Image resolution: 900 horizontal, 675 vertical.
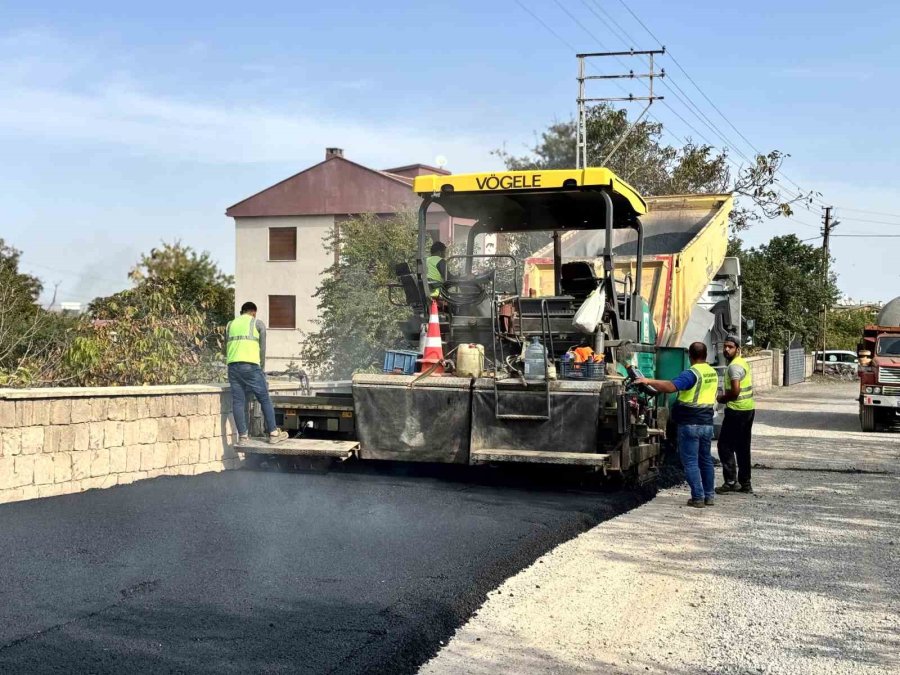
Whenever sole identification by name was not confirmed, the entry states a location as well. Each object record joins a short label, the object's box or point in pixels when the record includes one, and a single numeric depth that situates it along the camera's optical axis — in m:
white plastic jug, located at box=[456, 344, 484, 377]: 8.31
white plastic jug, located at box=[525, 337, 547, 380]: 8.04
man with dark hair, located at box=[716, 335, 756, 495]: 9.43
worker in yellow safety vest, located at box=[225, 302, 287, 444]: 9.00
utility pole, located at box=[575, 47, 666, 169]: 22.42
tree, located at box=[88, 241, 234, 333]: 13.85
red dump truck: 17.53
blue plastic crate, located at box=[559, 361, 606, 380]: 8.05
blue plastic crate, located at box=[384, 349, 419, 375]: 8.73
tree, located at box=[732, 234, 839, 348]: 36.59
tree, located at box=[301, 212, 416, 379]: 19.78
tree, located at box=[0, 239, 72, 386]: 11.12
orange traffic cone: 8.56
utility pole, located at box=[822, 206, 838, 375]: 42.38
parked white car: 43.50
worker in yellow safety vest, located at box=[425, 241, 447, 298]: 8.80
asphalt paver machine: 7.93
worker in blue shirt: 8.59
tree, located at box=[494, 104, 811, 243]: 26.12
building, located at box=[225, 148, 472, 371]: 34.44
